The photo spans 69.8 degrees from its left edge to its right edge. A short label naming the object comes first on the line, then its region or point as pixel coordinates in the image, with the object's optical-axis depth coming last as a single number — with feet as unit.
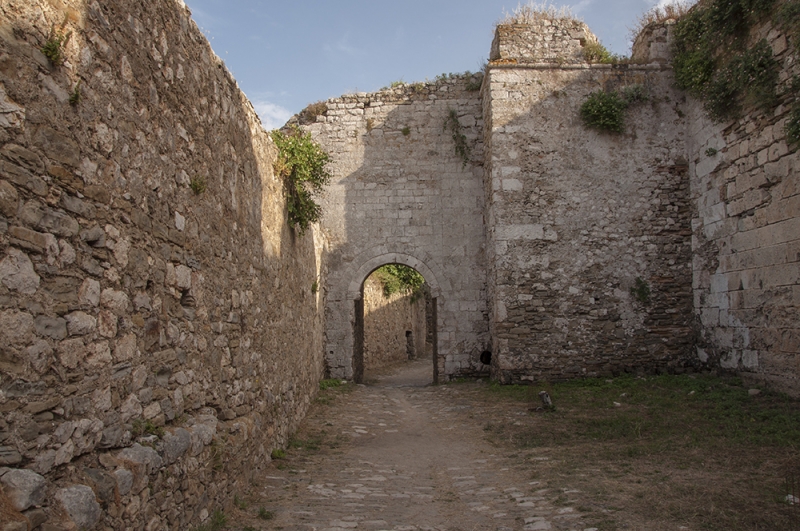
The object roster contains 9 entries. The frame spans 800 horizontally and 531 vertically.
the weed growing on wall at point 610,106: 35.24
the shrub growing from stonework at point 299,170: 21.77
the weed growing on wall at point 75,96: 7.57
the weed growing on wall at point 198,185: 11.94
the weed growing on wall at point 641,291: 34.40
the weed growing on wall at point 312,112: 41.91
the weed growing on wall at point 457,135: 40.45
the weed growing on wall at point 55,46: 7.08
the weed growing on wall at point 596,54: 37.55
